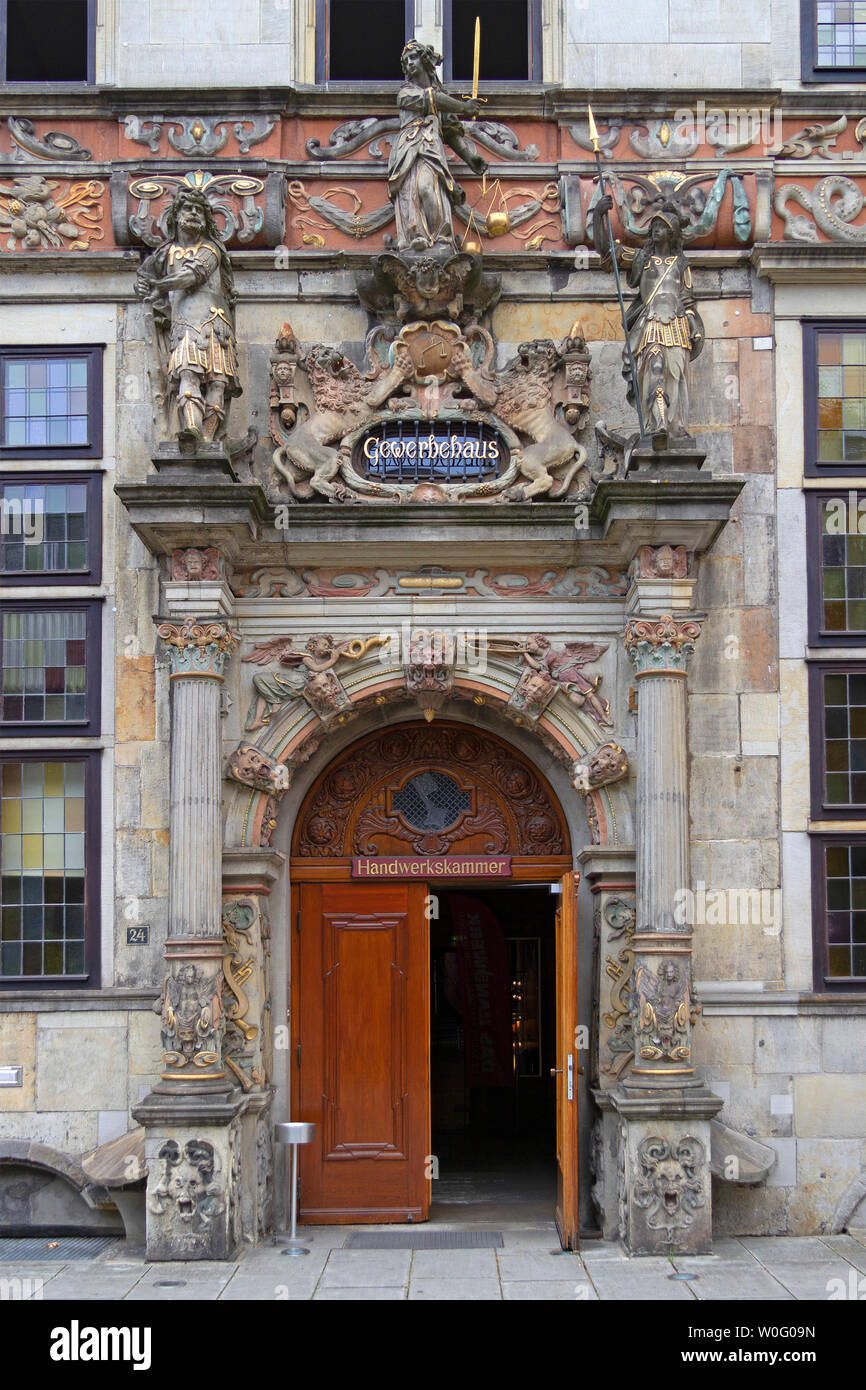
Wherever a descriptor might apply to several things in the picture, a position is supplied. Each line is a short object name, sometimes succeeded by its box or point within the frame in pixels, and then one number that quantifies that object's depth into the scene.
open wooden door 9.63
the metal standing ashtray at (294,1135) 9.79
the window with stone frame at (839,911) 10.37
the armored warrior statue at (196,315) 10.05
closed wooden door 10.64
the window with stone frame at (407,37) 11.39
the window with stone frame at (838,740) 10.48
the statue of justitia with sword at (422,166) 10.48
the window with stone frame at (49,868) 10.48
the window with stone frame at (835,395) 10.76
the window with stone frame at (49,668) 10.61
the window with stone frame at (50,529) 10.72
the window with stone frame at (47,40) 11.38
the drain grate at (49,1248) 9.68
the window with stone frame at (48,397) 10.86
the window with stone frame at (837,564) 10.62
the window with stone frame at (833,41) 11.13
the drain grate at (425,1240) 9.89
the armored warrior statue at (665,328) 10.08
